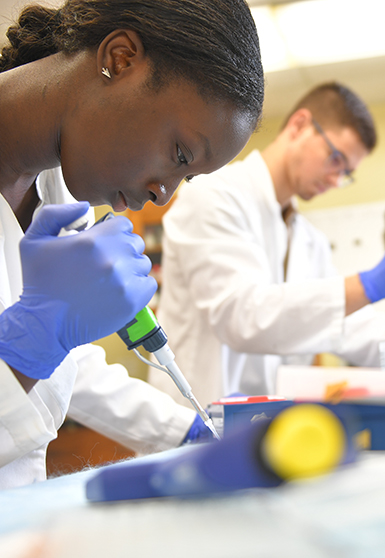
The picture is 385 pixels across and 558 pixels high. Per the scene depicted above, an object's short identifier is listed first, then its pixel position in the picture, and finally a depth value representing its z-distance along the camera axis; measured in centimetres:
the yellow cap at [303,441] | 31
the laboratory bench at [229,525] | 28
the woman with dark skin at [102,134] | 64
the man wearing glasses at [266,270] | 140
